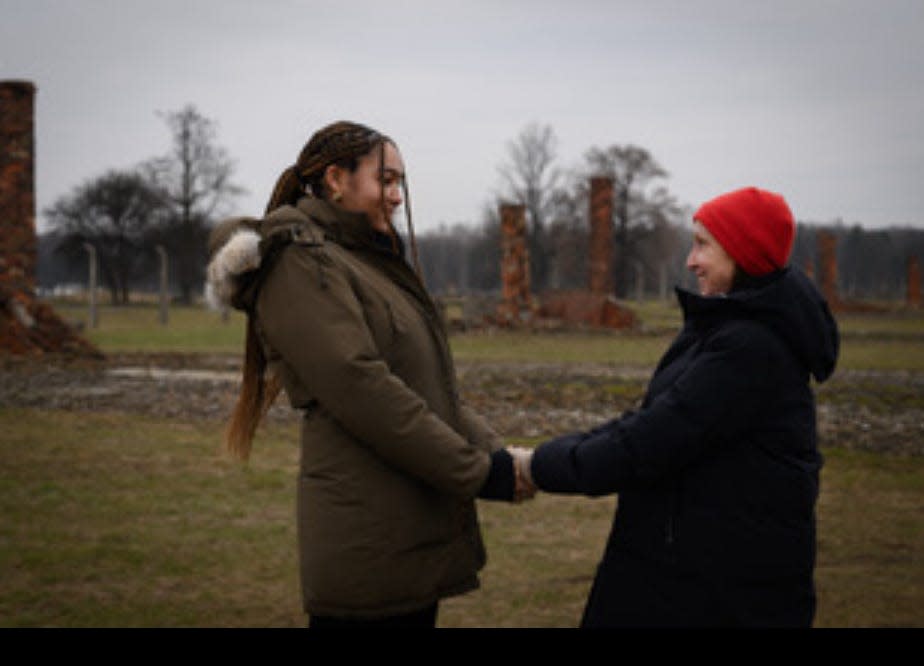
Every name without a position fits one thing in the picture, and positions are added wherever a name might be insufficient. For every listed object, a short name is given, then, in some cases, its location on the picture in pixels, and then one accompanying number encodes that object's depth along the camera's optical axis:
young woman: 2.27
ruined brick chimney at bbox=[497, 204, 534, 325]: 27.33
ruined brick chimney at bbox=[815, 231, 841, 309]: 40.47
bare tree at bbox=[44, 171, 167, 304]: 56.06
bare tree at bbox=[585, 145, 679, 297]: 59.59
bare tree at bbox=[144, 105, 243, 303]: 55.19
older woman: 2.13
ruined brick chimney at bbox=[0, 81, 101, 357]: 17.96
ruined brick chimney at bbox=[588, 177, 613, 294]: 30.86
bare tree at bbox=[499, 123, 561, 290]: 58.69
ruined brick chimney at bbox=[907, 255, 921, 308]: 46.50
